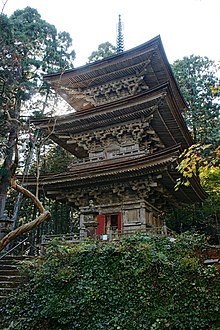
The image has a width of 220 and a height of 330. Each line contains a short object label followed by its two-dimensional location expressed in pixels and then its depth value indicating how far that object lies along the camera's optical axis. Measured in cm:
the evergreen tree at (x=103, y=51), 3042
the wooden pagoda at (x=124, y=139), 1207
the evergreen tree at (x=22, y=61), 1852
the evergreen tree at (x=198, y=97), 2552
